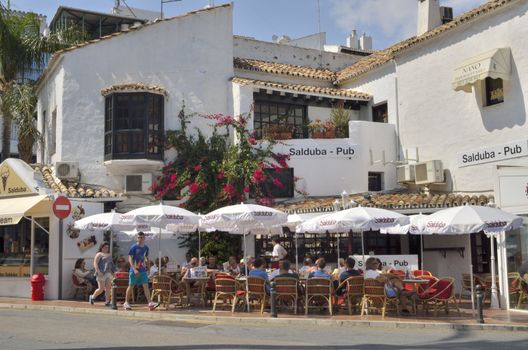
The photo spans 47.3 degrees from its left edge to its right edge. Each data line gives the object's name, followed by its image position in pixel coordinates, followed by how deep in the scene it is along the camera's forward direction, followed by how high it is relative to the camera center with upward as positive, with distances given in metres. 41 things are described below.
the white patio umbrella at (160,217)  15.97 +0.61
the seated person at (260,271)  14.55 -0.79
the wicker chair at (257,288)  14.34 -1.18
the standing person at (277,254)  19.59 -0.53
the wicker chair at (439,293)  13.90 -1.33
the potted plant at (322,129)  23.91 +4.28
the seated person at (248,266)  17.52 -0.81
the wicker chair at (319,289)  14.18 -1.22
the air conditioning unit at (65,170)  22.08 +2.59
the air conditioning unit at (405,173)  22.39 +2.35
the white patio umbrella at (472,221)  13.45 +0.32
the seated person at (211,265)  18.53 -0.81
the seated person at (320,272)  14.55 -0.85
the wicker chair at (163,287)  15.27 -1.20
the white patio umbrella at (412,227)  14.69 +0.21
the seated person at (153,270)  17.53 -0.90
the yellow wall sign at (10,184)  20.05 +1.96
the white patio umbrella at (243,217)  15.00 +0.52
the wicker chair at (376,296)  13.62 -1.36
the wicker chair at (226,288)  14.70 -1.21
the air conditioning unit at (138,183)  22.58 +2.13
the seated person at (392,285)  13.83 -1.13
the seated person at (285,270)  14.47 -0.78
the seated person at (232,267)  17.04 -0.83
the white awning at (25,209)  18.27 +0.99
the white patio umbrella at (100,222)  17.05 +0.53
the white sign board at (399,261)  17.47 -0.73
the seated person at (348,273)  14.51 -0.87
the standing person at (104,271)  16.05 -0.83
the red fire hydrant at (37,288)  18.28 -1.41
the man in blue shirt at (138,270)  15.14 -0.75
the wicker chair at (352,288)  13.97 -1.19
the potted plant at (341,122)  24.05 +4.57
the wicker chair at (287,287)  14.29 -1.17
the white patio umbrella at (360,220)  14.84 +0.41
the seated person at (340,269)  15.40 -0.84
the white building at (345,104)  20.05 +5.01
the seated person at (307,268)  16.56 -0.87
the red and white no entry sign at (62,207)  17.62 +1.00
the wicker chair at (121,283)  16.41 -1.16
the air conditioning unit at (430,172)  21.52 +2.28
